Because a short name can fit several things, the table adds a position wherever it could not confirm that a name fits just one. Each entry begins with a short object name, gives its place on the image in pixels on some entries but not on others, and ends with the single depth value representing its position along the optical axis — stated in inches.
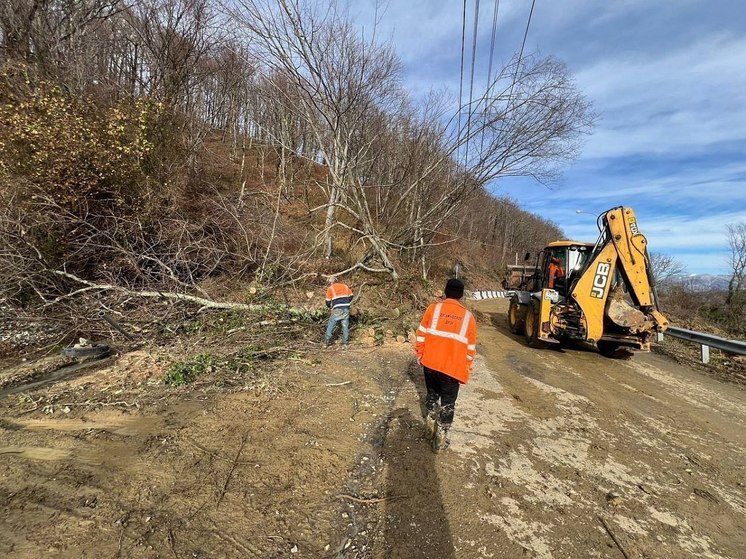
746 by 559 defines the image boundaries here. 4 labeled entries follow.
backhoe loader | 285.1
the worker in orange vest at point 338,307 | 289.0
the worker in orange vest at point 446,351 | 147.6
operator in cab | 358.9
